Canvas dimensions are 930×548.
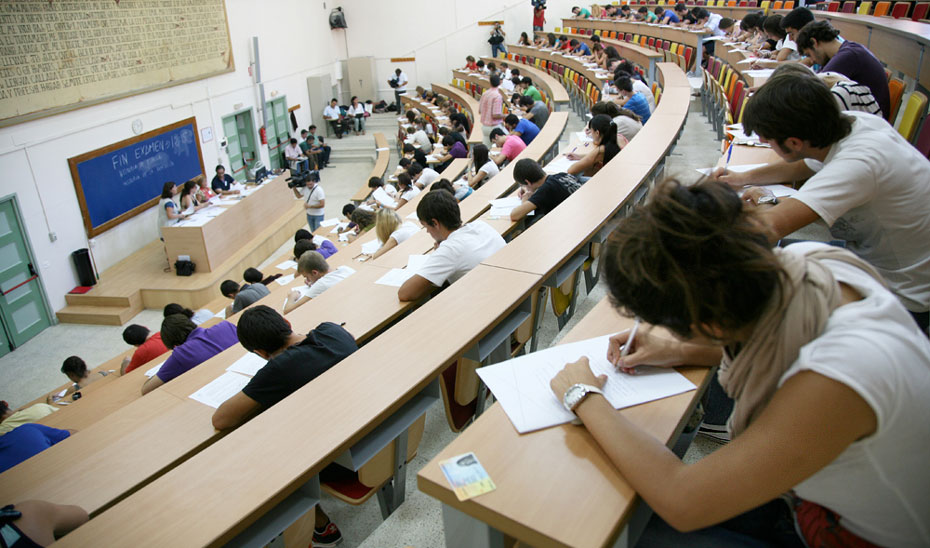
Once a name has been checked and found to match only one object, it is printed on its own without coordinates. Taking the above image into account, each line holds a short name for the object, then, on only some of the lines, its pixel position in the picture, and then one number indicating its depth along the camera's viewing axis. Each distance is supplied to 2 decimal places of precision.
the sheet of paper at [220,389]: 2.44
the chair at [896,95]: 3.75
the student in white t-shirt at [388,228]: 4.91
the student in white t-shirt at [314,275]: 4.31
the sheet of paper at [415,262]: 3.32
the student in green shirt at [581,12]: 17.33
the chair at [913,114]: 3.22
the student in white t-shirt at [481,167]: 7.20
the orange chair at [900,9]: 6.03
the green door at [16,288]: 7.44
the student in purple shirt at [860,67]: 3.28
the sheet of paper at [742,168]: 2.84
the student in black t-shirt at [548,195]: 3.91
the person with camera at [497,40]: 18.80
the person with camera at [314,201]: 10.71
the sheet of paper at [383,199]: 8.41
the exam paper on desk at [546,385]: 1.45
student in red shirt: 5.00
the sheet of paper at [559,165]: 5.03
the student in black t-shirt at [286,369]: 2.20
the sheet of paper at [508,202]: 4.34
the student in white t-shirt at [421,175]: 9.02
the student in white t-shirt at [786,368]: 0.96
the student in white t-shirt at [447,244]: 2.93
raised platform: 8.23
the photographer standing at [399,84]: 19.03
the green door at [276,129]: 14.52
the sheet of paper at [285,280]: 7.26
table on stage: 8.83
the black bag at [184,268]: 8.80
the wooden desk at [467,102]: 9.20
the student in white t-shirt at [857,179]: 1.75
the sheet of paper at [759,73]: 5.05
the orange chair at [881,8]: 6.55
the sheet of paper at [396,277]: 3.18
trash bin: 8.45
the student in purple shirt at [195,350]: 3.66
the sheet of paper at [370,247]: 5.80
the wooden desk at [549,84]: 9.23
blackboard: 8.78
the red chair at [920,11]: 5.69
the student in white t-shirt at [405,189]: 8.62
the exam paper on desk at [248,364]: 2.72
